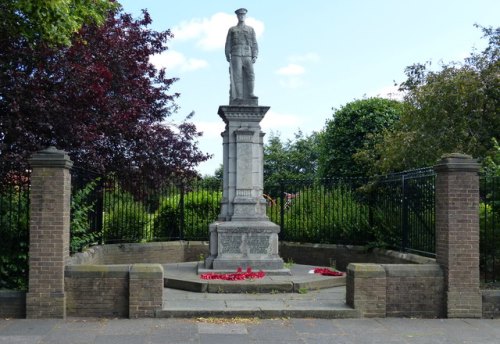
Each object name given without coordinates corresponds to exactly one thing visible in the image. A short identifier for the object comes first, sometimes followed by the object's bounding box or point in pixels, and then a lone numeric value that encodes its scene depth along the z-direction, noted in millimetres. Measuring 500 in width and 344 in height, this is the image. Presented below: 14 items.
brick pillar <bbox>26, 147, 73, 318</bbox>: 8758
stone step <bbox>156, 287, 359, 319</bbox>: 8883
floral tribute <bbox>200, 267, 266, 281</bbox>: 11414
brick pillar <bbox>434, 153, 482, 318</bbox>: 9047
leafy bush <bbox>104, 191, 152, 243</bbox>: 15258
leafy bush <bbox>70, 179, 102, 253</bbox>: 10664
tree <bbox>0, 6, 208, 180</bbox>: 12219
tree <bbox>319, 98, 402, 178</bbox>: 27078
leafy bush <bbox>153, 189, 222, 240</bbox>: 16922
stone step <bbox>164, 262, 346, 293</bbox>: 10859
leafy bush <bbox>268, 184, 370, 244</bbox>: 14641
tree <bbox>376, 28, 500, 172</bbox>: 15508
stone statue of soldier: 13312
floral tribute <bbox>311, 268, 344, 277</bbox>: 12545
